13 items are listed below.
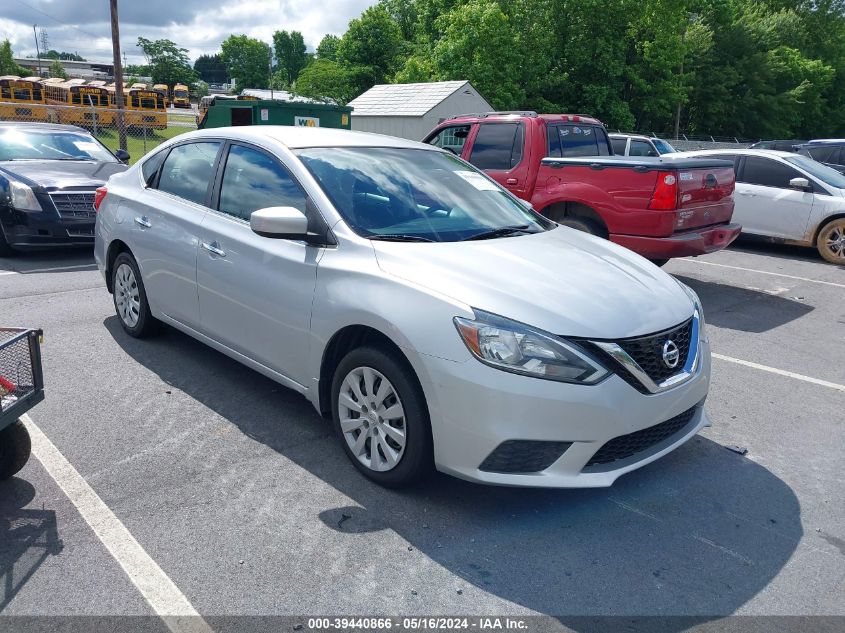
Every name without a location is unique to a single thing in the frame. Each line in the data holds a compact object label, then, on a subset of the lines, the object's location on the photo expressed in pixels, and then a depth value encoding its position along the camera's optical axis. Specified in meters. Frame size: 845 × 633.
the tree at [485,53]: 30.62
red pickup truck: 7.20
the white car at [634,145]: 18.17
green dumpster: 15.55
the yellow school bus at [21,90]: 39.80
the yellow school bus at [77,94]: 42.75
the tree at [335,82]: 44.12
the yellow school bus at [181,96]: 69.50
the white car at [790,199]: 10.55
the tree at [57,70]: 97.90
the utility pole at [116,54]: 22.78
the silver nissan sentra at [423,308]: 3.07
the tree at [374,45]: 43.62
